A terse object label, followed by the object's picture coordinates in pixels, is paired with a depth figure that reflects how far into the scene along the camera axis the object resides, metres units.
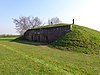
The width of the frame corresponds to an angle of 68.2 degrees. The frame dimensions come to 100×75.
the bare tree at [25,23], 30.43
